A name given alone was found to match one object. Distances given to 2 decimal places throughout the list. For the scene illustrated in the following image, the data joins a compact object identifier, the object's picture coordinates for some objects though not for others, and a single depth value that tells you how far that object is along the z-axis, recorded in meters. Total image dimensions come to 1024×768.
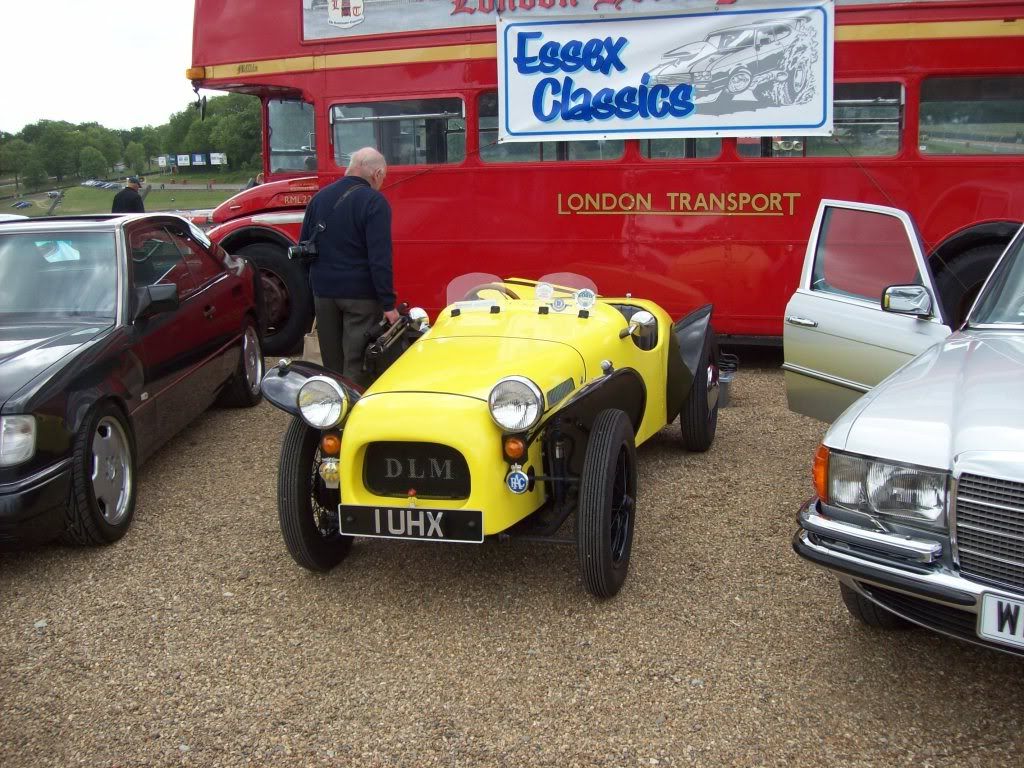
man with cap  12.73
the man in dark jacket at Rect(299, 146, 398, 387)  5.41
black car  4.30
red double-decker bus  7.29
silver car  2.71
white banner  7.50
